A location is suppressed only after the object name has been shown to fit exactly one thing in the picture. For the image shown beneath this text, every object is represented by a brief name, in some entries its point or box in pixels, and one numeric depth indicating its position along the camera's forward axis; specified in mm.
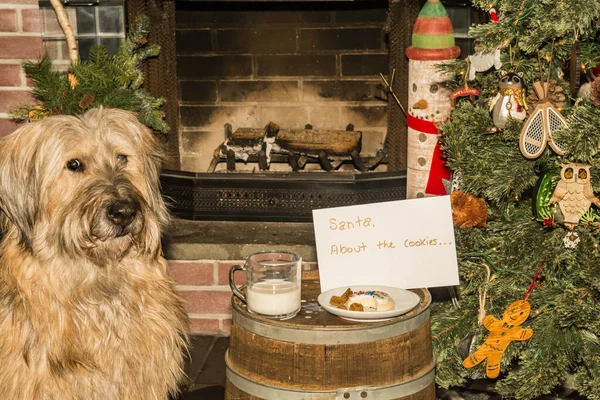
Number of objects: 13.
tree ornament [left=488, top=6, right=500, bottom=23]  2805
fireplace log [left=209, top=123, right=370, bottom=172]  4133
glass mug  2383
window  3803
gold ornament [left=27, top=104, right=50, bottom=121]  3336
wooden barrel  2320
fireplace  4016
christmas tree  2635
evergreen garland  3297
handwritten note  2564
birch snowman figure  3307
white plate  2355
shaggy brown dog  2553
